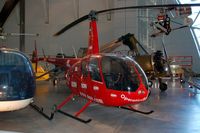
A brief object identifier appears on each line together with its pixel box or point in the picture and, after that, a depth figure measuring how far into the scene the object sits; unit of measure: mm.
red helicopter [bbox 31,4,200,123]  5129
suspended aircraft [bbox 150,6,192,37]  11961
